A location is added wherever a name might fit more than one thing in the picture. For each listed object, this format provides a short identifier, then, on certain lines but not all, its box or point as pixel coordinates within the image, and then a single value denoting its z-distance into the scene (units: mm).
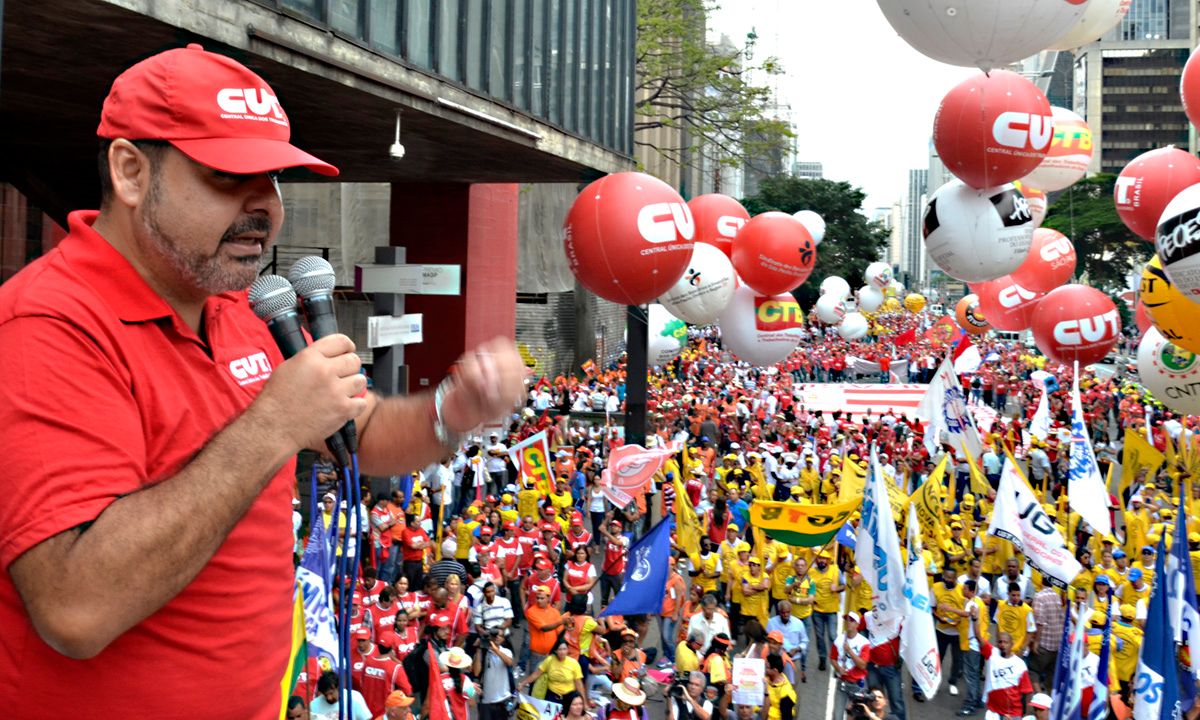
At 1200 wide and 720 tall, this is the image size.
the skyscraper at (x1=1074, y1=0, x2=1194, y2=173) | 112312
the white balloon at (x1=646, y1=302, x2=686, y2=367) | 20922
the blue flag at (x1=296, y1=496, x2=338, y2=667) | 7453
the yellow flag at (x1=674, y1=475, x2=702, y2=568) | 12039
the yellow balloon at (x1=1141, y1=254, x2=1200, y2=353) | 10297
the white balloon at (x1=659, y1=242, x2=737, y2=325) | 14656
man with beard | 1350
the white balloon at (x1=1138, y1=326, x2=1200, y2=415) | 13688
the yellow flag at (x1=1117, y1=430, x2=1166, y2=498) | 16703
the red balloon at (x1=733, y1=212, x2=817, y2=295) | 14789
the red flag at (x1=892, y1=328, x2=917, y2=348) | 45594
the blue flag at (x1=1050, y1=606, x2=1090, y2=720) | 7758
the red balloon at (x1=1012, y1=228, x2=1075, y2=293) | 16297
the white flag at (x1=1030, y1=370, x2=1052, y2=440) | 18859
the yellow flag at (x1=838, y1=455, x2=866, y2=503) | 12586
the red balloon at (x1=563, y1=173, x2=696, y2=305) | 11414
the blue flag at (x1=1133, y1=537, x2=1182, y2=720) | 7125
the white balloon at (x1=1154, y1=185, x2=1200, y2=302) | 8758
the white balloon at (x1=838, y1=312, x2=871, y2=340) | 40875
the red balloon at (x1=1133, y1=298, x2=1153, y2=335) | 14985
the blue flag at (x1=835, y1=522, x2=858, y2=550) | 11953
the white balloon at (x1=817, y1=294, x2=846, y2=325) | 34531
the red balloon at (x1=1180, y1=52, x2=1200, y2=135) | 10398
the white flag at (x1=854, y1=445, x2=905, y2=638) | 9719
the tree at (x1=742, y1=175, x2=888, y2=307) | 63625
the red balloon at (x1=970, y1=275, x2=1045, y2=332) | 16781
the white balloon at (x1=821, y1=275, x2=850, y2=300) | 35969
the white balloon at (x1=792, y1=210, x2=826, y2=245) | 30666
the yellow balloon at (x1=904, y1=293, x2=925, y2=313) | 49934
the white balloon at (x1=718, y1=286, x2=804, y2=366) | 16078
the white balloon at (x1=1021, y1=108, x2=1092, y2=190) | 14273
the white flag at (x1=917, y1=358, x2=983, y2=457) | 17516
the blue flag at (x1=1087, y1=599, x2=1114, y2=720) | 7602
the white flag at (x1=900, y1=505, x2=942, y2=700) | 9609
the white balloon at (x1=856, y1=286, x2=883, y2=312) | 47656
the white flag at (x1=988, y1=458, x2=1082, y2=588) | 10375
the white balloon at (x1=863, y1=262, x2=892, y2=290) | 47906
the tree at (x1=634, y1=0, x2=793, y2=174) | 30594
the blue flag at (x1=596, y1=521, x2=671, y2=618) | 10070
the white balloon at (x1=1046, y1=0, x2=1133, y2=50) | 10492
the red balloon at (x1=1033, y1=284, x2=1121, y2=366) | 15664
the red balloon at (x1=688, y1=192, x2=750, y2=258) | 16203
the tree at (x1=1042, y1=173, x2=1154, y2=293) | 47750
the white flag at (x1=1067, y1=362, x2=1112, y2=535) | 11953
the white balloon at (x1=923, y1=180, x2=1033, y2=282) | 11719
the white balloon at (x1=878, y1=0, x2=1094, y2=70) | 8703
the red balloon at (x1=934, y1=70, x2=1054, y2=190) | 10719
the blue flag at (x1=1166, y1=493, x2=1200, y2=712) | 8141
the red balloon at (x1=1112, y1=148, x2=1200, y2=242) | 11734
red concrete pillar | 20703
